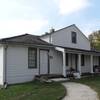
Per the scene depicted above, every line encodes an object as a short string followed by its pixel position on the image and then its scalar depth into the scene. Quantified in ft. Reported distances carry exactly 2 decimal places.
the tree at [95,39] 80.93
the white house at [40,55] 26.38
